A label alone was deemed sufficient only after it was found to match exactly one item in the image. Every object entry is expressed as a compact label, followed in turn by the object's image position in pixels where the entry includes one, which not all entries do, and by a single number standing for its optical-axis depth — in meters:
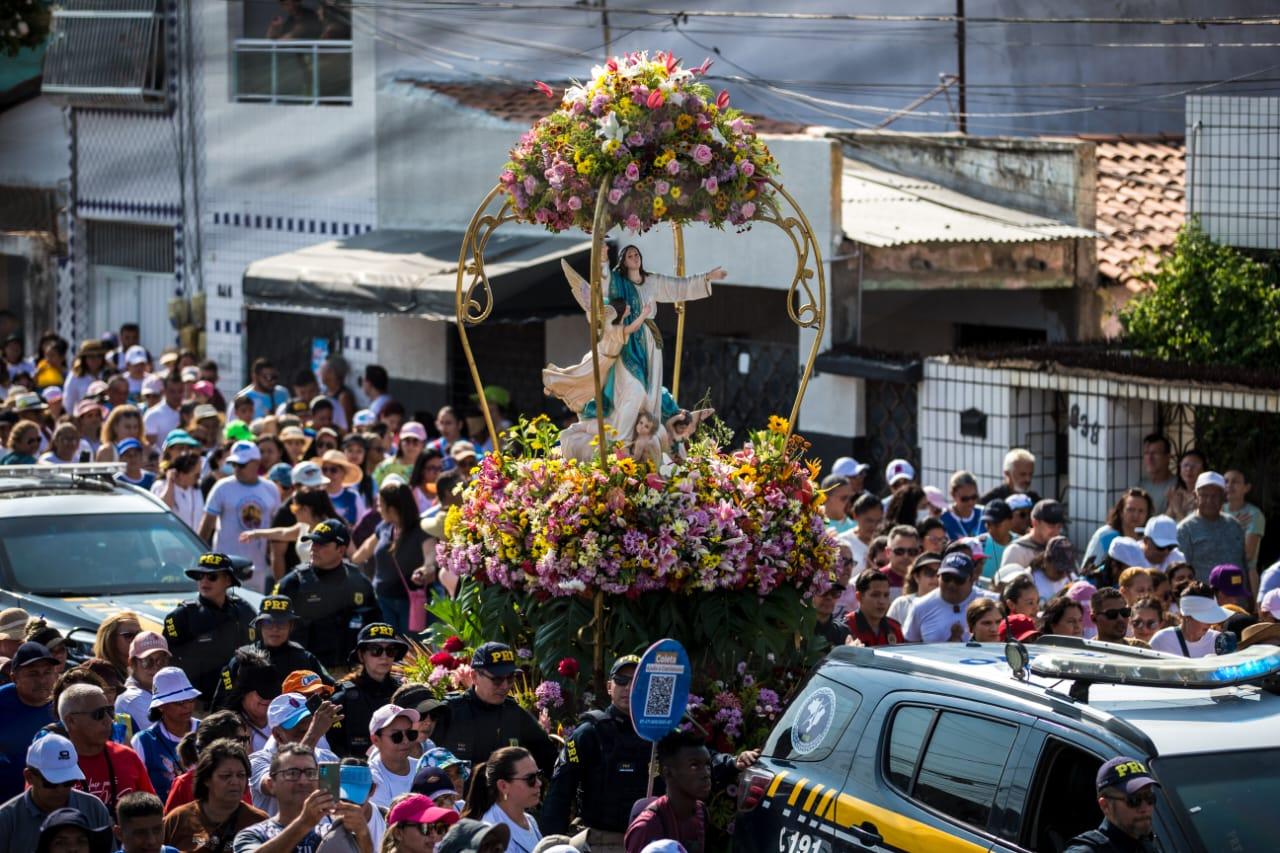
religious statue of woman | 19.97
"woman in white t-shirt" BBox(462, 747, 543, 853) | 15.00
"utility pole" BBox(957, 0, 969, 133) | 39.70
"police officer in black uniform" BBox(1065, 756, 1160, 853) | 12.47
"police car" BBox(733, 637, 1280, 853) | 12.87
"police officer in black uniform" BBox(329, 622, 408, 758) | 18.45
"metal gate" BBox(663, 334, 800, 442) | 35.50
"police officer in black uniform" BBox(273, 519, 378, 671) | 23.14
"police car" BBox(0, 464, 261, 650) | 25.00
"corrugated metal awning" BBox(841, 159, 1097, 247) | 34.59
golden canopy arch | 19.05
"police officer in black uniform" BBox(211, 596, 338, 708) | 19.92
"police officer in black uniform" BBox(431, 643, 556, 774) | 17.70
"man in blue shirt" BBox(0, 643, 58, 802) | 17.75
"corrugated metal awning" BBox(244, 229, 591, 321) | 38.78
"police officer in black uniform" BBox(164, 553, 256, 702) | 21.73
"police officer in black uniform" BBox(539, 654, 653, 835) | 16.86
